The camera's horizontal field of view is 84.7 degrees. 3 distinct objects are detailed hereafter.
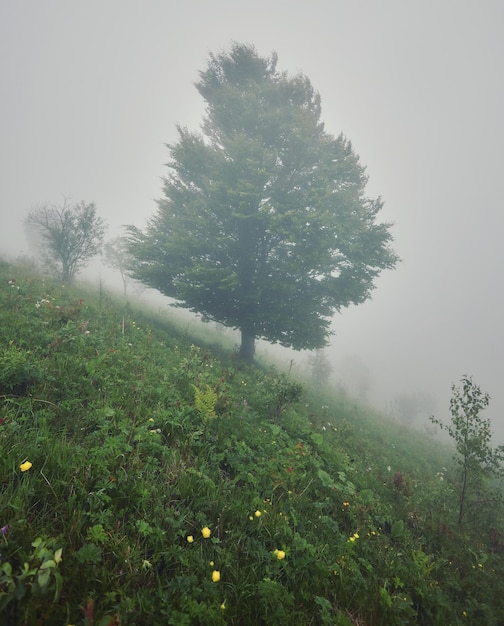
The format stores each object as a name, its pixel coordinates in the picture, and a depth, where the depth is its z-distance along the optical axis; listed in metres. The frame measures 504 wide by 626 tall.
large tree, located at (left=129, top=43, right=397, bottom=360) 11.01
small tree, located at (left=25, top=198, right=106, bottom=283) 14.27
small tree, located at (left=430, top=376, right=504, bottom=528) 6.39
